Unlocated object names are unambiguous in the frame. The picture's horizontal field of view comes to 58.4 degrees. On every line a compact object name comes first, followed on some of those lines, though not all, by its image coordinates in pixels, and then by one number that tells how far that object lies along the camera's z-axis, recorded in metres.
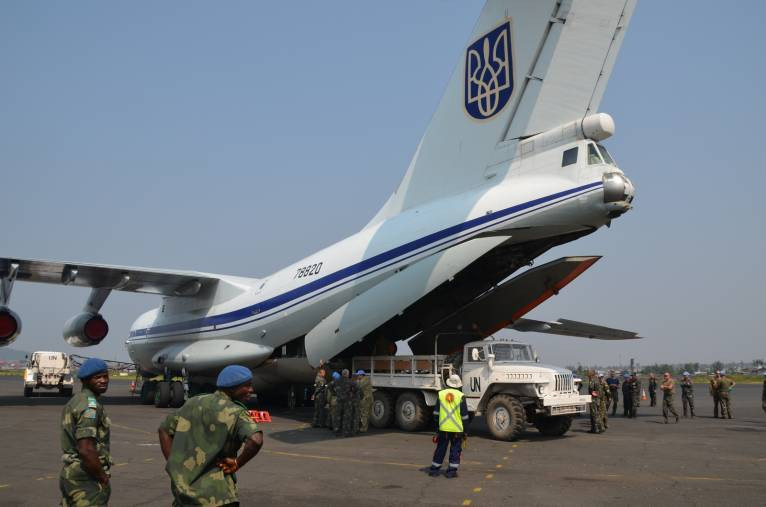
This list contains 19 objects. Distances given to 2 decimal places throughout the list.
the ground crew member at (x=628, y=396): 19.98
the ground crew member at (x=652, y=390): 24.17
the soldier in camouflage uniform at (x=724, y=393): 19.08
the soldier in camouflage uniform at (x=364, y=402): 14.59
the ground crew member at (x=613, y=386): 21.42
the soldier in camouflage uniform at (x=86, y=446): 4.47
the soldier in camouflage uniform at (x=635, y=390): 20.06
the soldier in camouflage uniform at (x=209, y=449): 4.02
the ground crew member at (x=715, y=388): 19.21
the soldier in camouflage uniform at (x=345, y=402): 14.23
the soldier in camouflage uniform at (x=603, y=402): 14.98
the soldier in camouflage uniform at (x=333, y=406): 14.47
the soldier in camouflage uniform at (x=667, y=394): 17.73
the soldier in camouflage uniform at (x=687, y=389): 19.66
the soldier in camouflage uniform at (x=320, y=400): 15.70
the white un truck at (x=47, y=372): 28.62
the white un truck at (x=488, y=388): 13.26
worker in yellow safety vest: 9.14
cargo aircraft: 12.71
